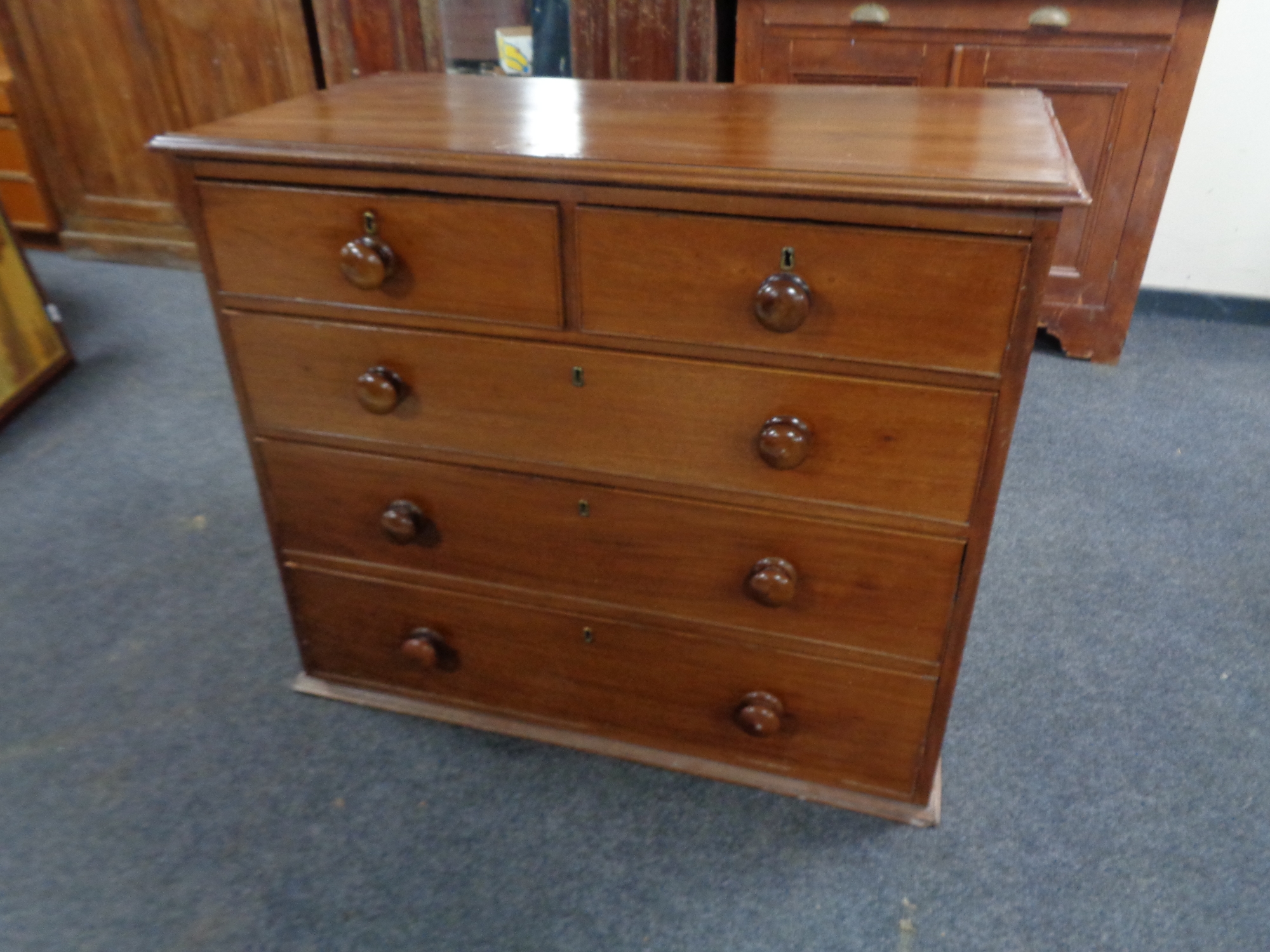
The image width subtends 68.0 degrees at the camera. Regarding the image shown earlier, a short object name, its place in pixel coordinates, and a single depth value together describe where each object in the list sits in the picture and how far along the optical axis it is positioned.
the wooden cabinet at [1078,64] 2.11
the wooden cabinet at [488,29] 2.11
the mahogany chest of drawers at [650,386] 0.98
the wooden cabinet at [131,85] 2.65
